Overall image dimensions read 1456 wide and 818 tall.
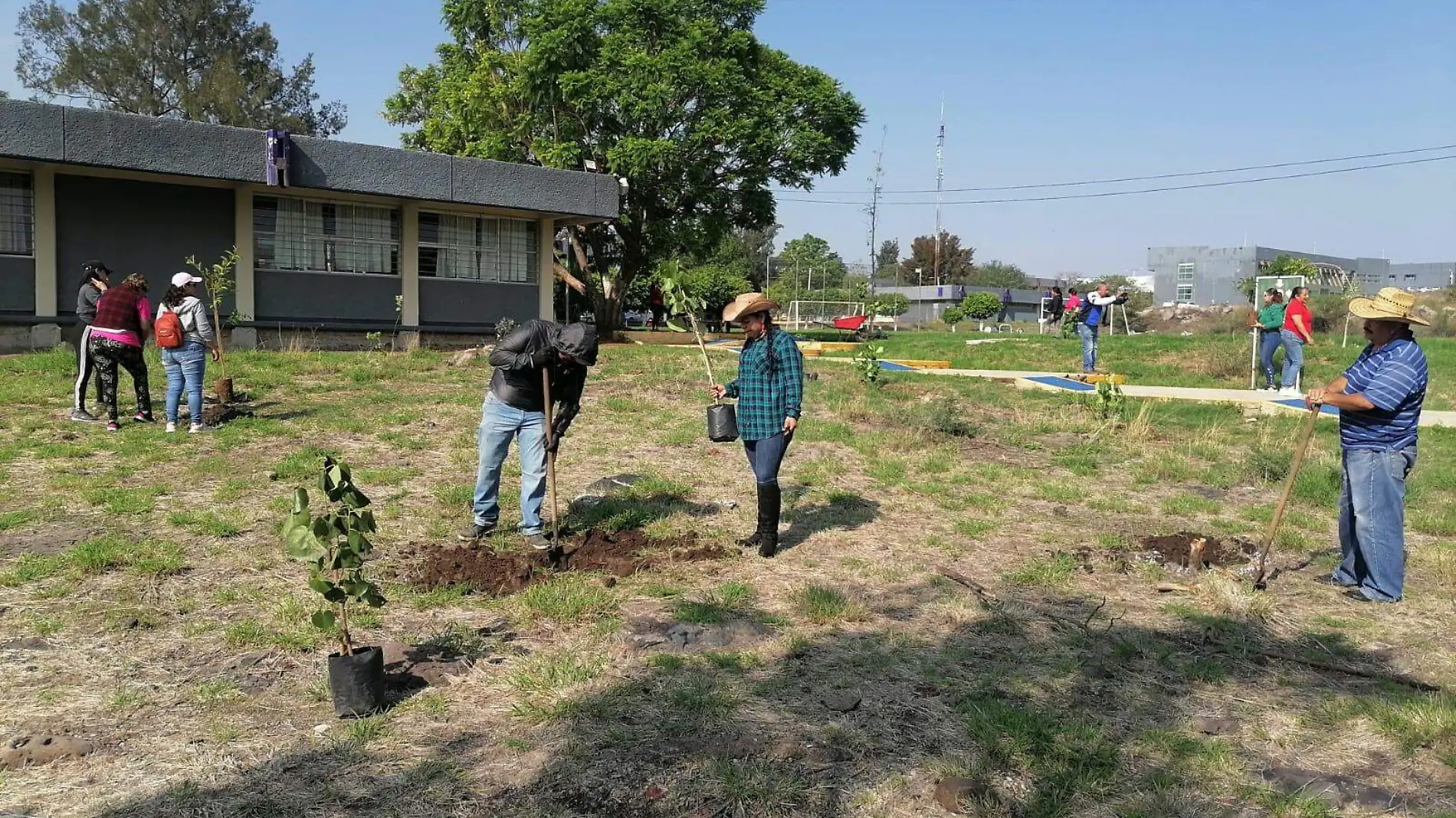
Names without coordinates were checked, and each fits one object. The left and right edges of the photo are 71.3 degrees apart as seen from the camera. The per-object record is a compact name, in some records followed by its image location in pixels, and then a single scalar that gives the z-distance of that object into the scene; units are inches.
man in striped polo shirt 219.8
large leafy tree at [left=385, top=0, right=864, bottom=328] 922.1
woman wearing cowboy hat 255.8
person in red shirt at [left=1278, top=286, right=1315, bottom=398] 545.0
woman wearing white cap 361.4
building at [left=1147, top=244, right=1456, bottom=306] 3120.1
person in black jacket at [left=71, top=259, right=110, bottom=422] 390.0
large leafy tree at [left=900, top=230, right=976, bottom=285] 3221.0
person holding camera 610.5
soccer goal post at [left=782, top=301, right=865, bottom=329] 1654.0
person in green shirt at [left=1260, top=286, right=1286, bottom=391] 581.6
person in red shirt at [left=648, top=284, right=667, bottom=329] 1156.5
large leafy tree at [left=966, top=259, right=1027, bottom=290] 3431.6
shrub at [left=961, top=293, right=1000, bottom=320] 2103.8
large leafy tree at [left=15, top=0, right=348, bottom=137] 1542.8
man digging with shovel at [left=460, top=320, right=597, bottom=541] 238.4
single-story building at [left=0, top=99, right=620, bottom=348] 605.9
